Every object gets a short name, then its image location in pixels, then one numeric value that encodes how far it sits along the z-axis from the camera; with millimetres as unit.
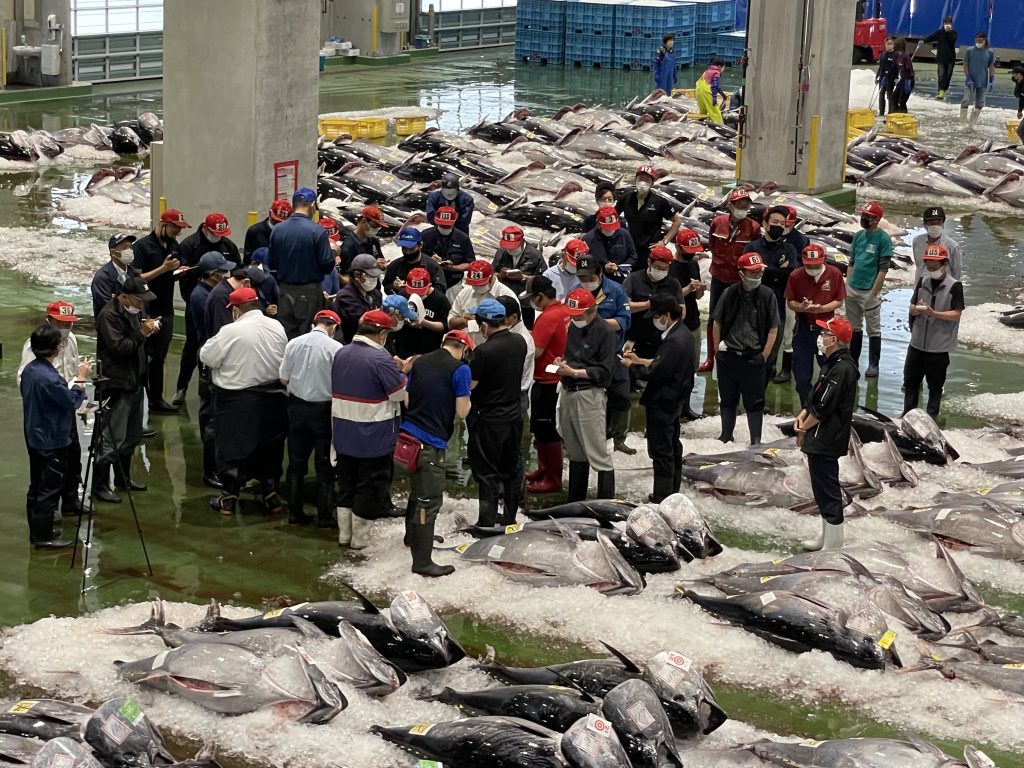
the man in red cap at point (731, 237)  13688
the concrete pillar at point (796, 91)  21578
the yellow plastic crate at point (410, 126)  28422
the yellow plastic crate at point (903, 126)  29625
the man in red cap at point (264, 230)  13289
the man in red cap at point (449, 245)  13414
